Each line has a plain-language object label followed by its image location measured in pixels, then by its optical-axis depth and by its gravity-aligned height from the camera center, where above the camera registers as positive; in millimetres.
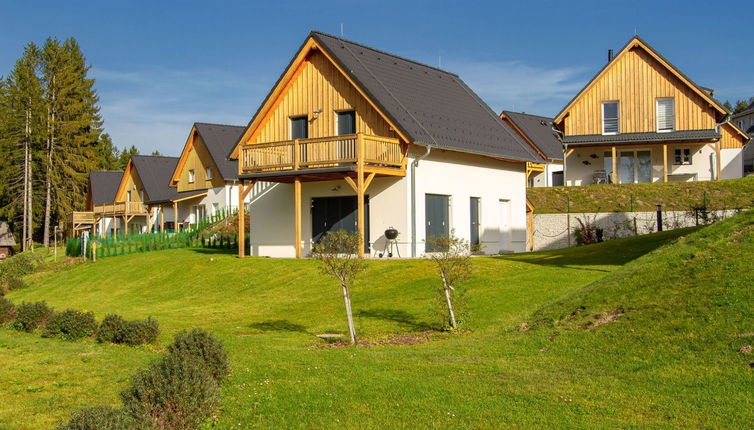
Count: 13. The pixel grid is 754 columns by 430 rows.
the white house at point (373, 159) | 25797 +2462
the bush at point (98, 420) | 6852 -1676
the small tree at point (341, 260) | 14148 -496
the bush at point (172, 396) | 8227 -1785
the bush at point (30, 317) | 16984 -1828
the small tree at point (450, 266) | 14609 -728
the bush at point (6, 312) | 18328 -1833
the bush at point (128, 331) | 14344 -1845
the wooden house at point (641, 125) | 38312 +5094
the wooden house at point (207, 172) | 47375 +3842
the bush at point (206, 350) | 10375 -1601
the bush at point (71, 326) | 15375 -1838
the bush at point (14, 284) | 31270 -2003
